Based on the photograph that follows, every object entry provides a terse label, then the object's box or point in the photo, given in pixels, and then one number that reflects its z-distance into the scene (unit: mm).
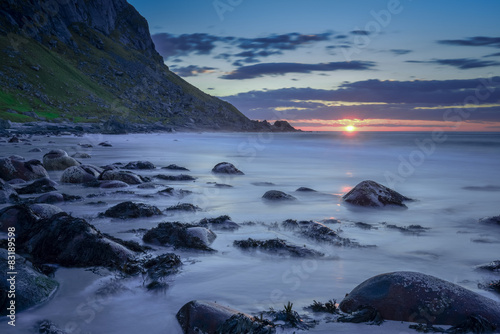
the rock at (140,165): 15541
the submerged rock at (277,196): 9463
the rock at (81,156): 19406
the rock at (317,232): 5814
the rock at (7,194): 7473
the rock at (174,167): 16362
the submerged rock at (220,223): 6526
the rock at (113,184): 9852
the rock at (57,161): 13328
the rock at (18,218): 5242
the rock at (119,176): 10844
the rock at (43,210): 5670
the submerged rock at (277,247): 5147
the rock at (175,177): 12861
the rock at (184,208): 7742
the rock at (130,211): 6855
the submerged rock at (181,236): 5277
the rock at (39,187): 8859
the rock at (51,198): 7809
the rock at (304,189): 11242
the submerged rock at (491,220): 7396
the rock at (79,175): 10664
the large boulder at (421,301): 3326
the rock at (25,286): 3262
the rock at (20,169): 10344
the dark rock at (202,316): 3047
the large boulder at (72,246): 4387
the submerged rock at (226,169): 15446
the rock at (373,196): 8945
